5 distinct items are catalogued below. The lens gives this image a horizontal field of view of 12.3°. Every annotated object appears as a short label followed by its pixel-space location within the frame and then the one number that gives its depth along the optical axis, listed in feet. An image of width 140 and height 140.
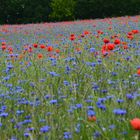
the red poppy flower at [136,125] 8.49
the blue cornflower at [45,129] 11.19
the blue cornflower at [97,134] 11.20
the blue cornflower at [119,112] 10.96
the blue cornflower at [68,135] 11.33
